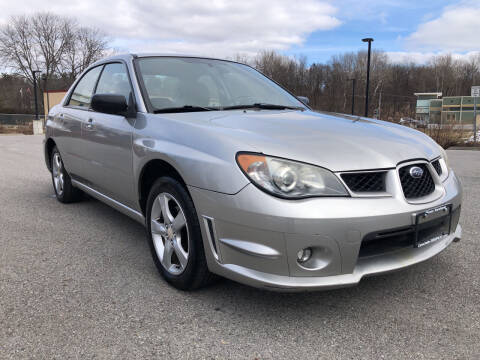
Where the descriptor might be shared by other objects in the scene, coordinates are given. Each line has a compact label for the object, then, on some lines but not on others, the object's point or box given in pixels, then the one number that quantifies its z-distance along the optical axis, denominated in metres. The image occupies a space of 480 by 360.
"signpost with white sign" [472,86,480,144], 15.03
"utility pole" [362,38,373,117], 23.70
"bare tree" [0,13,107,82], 53.55
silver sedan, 2.09
